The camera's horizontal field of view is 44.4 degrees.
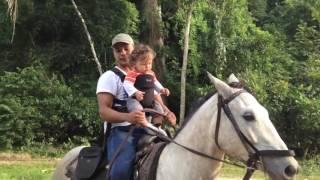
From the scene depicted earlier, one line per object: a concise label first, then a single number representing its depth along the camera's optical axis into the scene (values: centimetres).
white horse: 258
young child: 319
